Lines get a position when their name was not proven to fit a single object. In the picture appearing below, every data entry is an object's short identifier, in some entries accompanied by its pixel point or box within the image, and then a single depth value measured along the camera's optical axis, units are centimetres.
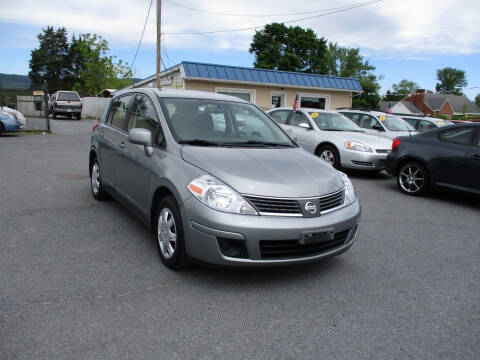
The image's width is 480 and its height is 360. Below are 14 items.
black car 655
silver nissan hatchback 315
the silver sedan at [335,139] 892
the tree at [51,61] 7688
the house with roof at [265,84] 1942
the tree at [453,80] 11412
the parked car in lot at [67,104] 2919
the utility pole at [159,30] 2097
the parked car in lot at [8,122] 1564
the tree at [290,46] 4969
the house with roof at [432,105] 7556
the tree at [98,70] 4356
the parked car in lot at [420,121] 1431
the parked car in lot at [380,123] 1195
